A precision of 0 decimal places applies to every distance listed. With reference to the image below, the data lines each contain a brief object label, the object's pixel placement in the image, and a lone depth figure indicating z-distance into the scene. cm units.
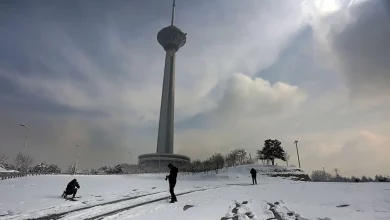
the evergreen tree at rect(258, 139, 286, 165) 7519
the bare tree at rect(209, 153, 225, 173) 8059
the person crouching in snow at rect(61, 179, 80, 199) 1313
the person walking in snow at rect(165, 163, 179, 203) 1108
